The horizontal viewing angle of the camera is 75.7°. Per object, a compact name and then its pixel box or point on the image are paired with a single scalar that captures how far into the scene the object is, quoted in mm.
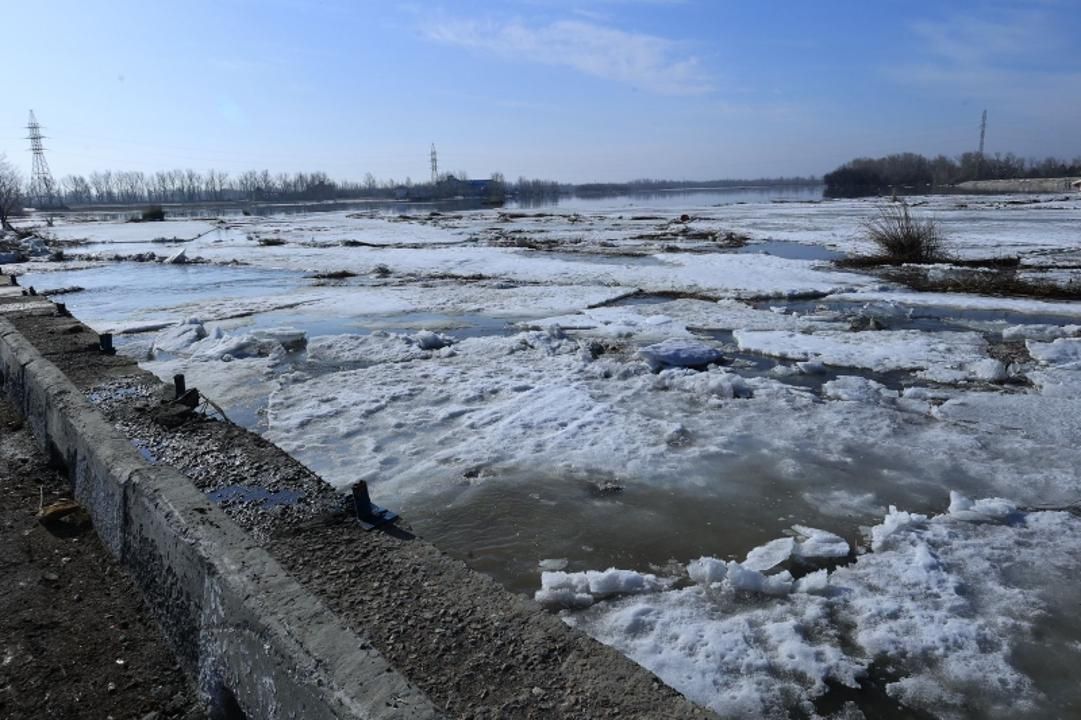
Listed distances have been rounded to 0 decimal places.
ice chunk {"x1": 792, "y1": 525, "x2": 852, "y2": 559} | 3799
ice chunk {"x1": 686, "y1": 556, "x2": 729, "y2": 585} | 3525
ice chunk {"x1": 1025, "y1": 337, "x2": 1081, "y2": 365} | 7766
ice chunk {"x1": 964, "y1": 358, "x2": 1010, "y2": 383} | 7172
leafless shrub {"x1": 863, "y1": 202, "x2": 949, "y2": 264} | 17797
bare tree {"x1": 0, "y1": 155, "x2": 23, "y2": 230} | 50981
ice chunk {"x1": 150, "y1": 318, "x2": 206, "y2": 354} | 9375
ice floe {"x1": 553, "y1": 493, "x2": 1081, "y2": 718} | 2775
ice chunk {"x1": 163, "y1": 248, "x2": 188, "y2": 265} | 23442
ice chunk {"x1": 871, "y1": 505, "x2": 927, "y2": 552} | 3936
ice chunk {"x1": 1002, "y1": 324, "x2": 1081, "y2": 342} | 9039
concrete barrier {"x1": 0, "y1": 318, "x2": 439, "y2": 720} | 1926
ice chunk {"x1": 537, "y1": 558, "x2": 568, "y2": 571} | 3761
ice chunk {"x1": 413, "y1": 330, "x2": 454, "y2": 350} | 9133
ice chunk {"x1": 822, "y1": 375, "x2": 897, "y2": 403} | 6547
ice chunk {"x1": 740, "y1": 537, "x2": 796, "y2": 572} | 3682
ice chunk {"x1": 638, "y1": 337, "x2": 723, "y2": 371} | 7820
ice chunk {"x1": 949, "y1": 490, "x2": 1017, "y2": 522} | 4137
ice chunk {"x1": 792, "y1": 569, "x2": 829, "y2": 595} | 3447
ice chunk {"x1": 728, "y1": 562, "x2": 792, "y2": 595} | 3436
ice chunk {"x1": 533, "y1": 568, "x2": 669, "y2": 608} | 3393
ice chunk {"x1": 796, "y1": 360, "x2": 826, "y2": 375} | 7699
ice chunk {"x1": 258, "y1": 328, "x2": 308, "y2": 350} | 9320
